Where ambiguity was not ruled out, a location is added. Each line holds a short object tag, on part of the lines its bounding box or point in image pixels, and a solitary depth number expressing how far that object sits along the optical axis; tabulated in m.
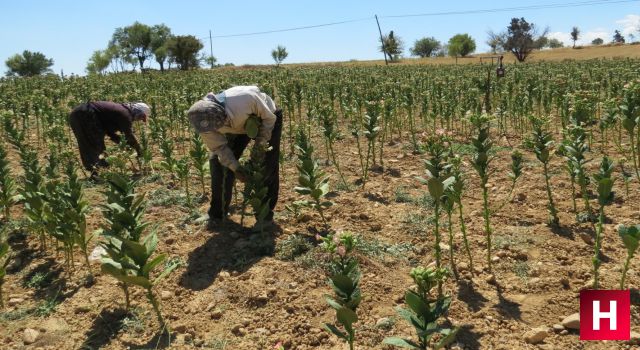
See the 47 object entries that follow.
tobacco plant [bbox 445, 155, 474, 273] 3.61
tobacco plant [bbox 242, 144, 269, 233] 4.56
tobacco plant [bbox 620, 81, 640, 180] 4.90
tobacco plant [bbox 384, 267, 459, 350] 2.37
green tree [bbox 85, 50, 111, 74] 57.11
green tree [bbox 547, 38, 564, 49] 97.63
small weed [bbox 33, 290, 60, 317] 3.60
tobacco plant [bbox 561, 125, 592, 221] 4.38
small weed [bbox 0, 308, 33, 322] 3.55
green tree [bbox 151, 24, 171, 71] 52.13
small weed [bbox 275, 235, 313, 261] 4.27
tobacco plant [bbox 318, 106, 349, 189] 6.13
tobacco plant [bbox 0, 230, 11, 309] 3.54
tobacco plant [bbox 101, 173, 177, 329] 3.26
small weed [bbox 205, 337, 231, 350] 3.18
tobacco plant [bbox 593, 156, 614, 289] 3.42
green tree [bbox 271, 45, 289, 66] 51.12
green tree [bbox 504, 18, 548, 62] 51.53
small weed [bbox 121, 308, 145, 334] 3.38
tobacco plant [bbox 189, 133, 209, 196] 5.62
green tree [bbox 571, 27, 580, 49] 92.25
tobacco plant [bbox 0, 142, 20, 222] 5.00
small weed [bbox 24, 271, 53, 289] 4.01
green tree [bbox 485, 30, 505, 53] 56.56
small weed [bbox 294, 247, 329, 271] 4.04
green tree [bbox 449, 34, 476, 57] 73.88
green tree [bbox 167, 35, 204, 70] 48.09
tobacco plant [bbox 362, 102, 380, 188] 6.18
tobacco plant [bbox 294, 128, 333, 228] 4.77
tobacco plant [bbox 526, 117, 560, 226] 4.32
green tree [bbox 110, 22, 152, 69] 56.34
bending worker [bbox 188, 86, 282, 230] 4.41
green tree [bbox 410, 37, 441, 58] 91.44
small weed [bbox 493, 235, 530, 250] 4.24
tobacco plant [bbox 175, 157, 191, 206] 5.66
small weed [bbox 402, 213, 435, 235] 4.73
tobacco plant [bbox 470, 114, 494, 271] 3.62
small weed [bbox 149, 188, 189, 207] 5.81
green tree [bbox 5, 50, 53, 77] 59.31
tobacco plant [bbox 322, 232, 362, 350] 2.53
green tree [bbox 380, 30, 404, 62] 49.65
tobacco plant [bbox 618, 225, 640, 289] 3.05
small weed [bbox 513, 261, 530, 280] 3.78
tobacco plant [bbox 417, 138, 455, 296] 3.44
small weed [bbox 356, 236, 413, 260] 4.25
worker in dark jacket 6.94
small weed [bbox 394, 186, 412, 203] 5.61
